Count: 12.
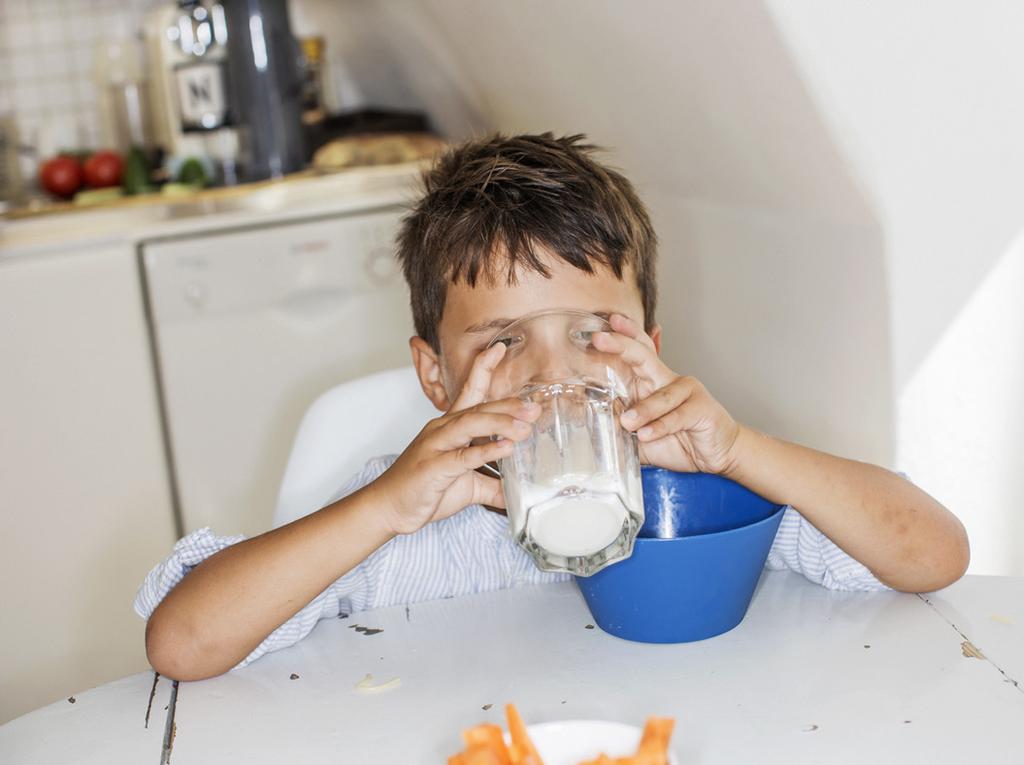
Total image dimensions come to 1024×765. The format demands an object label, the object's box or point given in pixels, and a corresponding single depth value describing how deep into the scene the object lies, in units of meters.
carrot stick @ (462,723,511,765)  0.67
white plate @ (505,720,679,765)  0.67
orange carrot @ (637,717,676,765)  0.63
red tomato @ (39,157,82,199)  2.46
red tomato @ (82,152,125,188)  2.46
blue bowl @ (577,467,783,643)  0.83
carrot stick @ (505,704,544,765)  0.65
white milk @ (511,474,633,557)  0.77
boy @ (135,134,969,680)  0.88
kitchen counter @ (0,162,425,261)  2.08
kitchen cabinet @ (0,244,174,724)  2.02
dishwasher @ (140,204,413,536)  2.15
